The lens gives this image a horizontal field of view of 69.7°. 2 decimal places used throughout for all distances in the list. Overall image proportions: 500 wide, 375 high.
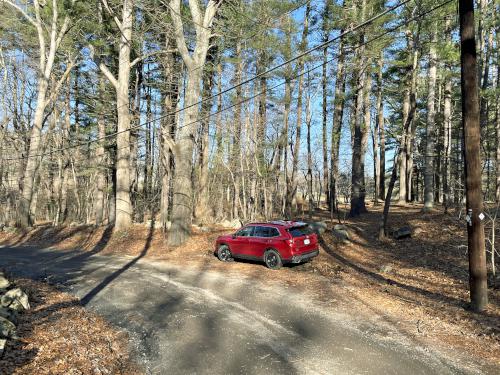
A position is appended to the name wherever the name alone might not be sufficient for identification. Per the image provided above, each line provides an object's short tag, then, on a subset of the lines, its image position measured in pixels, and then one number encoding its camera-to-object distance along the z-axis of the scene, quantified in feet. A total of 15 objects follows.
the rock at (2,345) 17.62
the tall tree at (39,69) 79.10
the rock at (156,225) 70.07
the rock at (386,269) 41.88
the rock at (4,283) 29.27
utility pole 25.99
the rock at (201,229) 65.36
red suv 40.91
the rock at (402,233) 57.82
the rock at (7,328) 19.76
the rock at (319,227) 60.68
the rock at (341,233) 57.94
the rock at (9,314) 22.88
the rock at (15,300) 25.44
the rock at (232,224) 70.61
